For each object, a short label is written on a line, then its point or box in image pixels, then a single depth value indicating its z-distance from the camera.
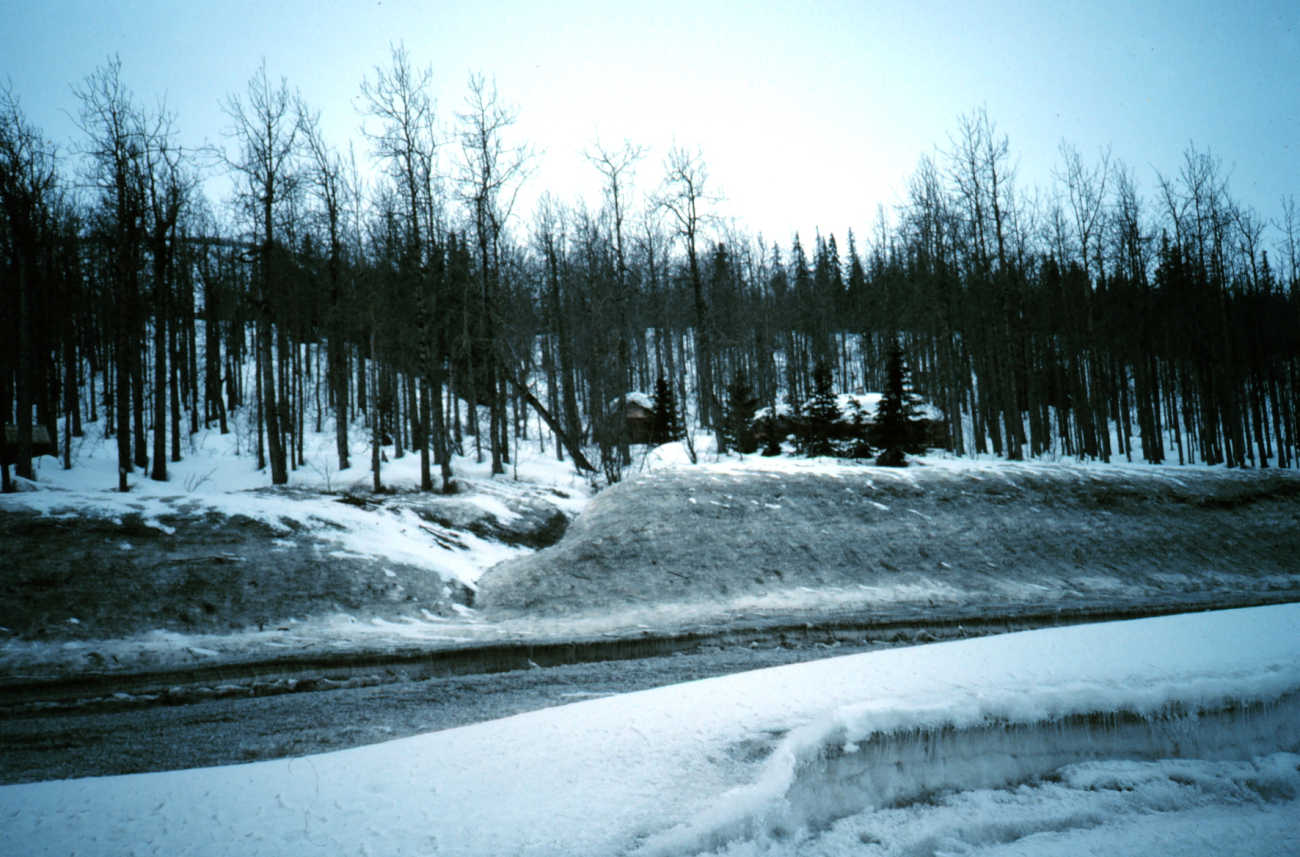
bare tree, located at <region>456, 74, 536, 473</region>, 23.52
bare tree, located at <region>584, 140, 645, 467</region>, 27.92
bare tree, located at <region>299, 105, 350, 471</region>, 23.80
